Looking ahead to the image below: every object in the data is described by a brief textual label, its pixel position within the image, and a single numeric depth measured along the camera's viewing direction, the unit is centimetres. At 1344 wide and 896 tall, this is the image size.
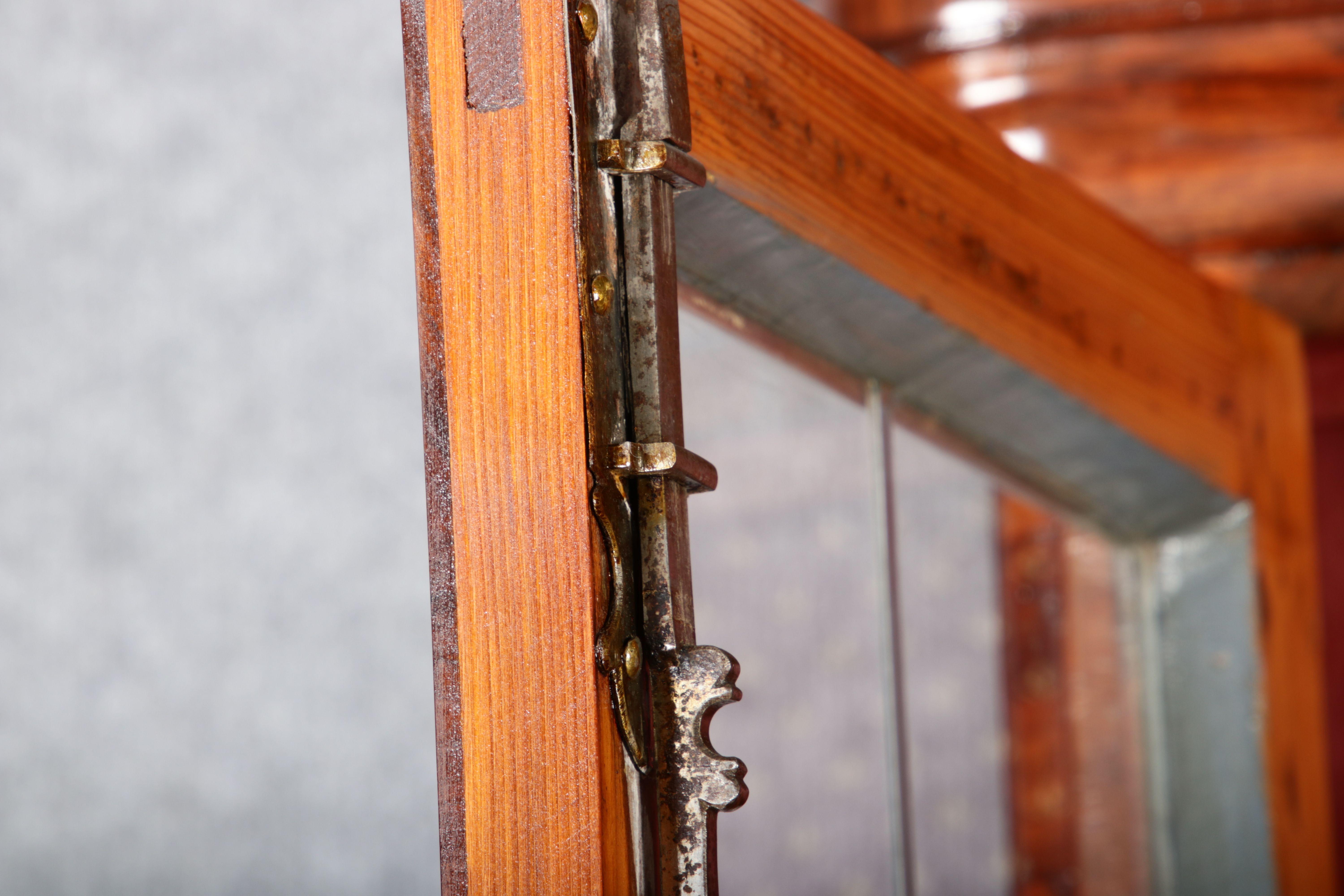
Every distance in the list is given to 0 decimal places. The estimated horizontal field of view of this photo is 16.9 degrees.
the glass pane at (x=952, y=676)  97
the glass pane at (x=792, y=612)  81
